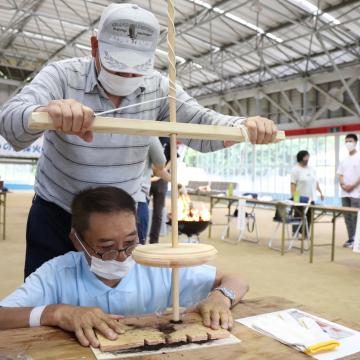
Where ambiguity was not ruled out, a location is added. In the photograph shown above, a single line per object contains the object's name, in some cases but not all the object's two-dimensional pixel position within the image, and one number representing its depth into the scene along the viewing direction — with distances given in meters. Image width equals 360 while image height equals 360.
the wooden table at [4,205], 6.34
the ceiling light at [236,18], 9.91
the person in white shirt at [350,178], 6.20
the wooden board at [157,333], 0.96
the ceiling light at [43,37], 14.06
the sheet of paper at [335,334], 0.97
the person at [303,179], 6.93
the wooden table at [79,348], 0.92
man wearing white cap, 1.03
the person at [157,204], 5.36
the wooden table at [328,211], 5.08
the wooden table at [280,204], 5.83
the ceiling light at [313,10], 9.04
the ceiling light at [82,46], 14.30
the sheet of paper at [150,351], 0.92
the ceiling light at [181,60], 14.23
